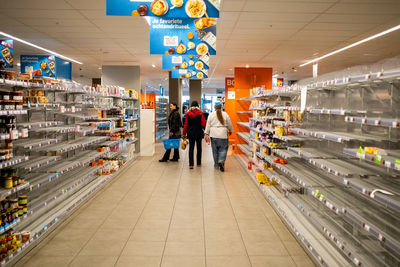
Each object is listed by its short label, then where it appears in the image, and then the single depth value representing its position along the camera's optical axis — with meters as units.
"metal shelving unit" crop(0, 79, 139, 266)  3.99
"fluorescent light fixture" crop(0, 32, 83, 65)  8.03
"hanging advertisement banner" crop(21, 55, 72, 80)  10.17
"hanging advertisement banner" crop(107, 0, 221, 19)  3.88
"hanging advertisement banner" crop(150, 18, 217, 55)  5.18
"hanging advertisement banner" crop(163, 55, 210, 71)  8.58
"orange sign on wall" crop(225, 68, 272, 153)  12.07
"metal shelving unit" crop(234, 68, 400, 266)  2.78
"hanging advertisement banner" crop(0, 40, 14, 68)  7.84
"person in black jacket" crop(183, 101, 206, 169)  8.77
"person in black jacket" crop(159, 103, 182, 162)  9.73
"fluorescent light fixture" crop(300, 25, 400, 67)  6.97
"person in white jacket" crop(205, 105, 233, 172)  8.36
